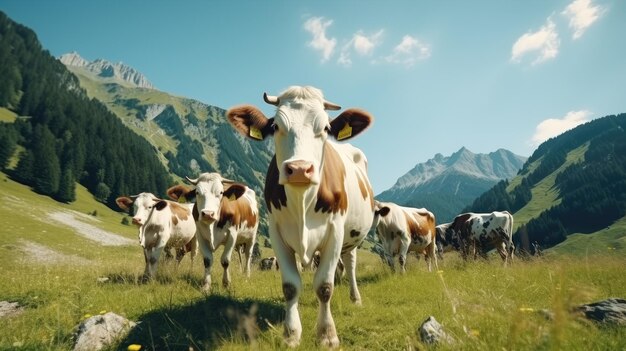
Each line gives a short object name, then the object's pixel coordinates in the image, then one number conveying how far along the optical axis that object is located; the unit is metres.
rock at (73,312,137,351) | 4.45
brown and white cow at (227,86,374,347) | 4.37
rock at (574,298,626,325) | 4.14
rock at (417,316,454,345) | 3.48
